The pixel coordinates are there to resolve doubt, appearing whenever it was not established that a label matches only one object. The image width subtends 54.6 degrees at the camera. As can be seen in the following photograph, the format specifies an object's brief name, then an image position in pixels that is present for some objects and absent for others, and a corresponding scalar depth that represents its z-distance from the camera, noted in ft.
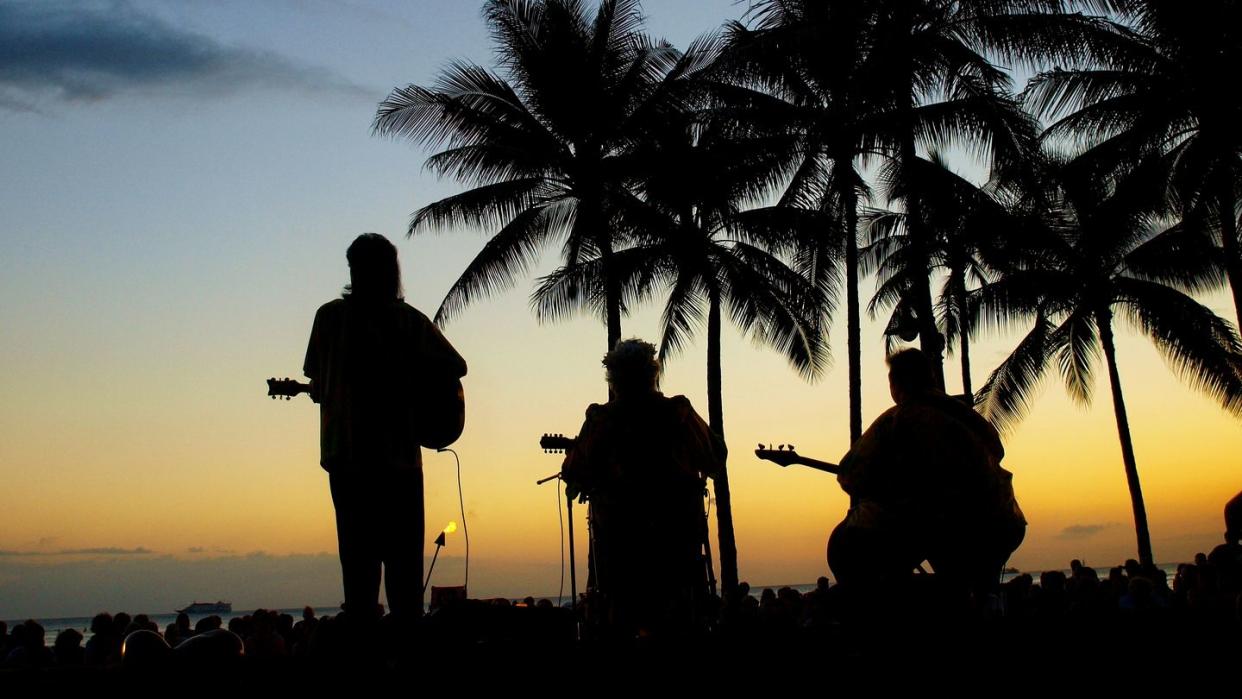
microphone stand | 19.85
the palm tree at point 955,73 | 60.18
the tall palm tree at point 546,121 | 69.77
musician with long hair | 13.29
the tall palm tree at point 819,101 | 66.80
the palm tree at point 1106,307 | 81.71
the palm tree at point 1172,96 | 63.57
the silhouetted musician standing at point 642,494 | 15.19
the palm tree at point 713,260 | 73.36
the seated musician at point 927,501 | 13.21
